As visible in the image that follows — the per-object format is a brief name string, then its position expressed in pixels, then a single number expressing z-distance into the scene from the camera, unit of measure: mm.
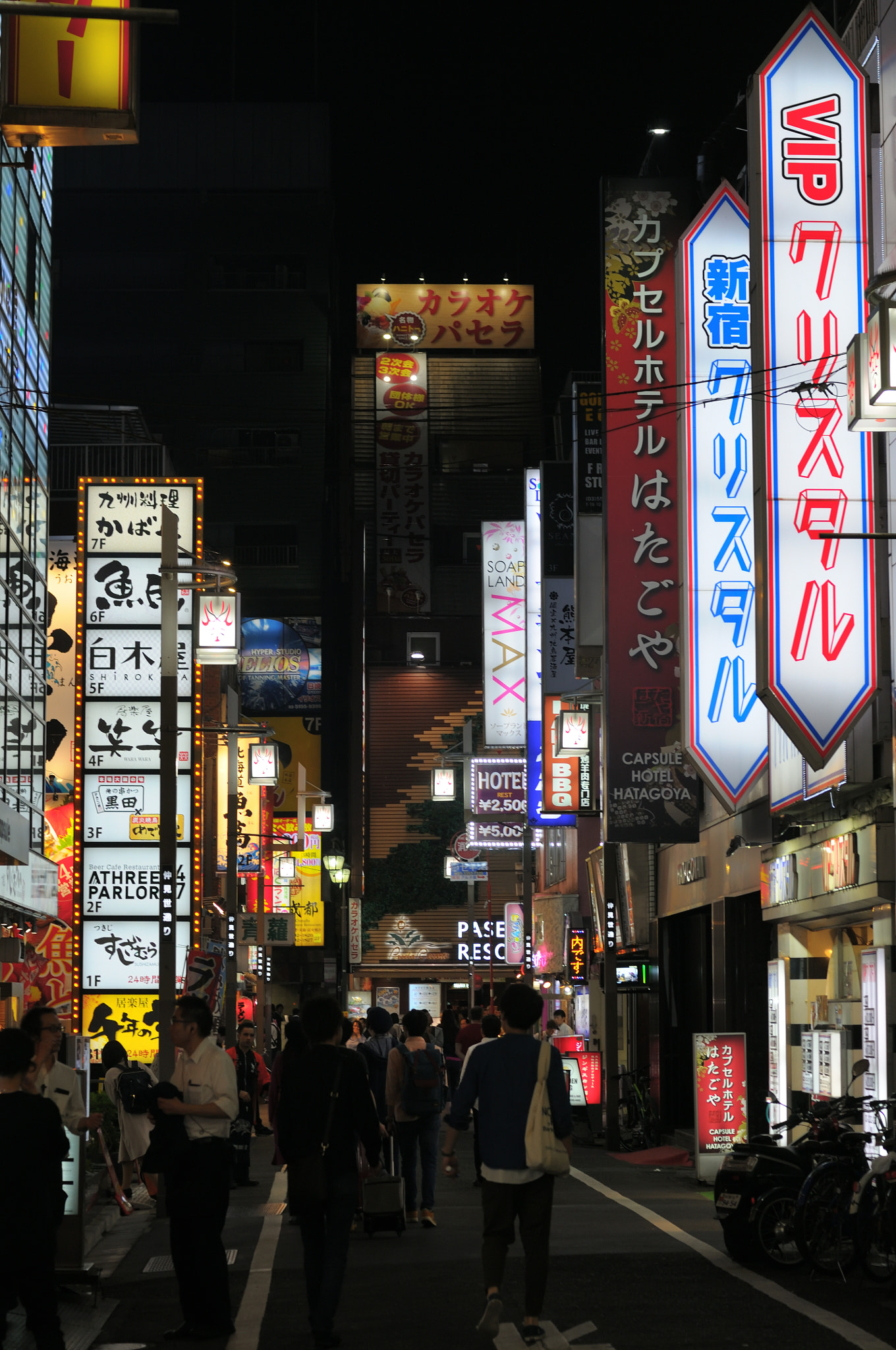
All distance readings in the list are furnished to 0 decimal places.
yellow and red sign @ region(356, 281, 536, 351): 74438
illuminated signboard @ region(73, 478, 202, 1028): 34875
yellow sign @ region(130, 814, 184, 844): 35062
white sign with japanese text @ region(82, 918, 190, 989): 33938
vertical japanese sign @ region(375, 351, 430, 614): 67188
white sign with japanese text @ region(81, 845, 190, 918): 34656
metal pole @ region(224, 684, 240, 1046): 34656
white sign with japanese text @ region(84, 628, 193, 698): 35031
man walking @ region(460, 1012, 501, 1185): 18453
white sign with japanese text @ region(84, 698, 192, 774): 35219
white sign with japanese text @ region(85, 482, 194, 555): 35188
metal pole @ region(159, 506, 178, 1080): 19656
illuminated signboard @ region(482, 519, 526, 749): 39875
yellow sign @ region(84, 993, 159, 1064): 33375
